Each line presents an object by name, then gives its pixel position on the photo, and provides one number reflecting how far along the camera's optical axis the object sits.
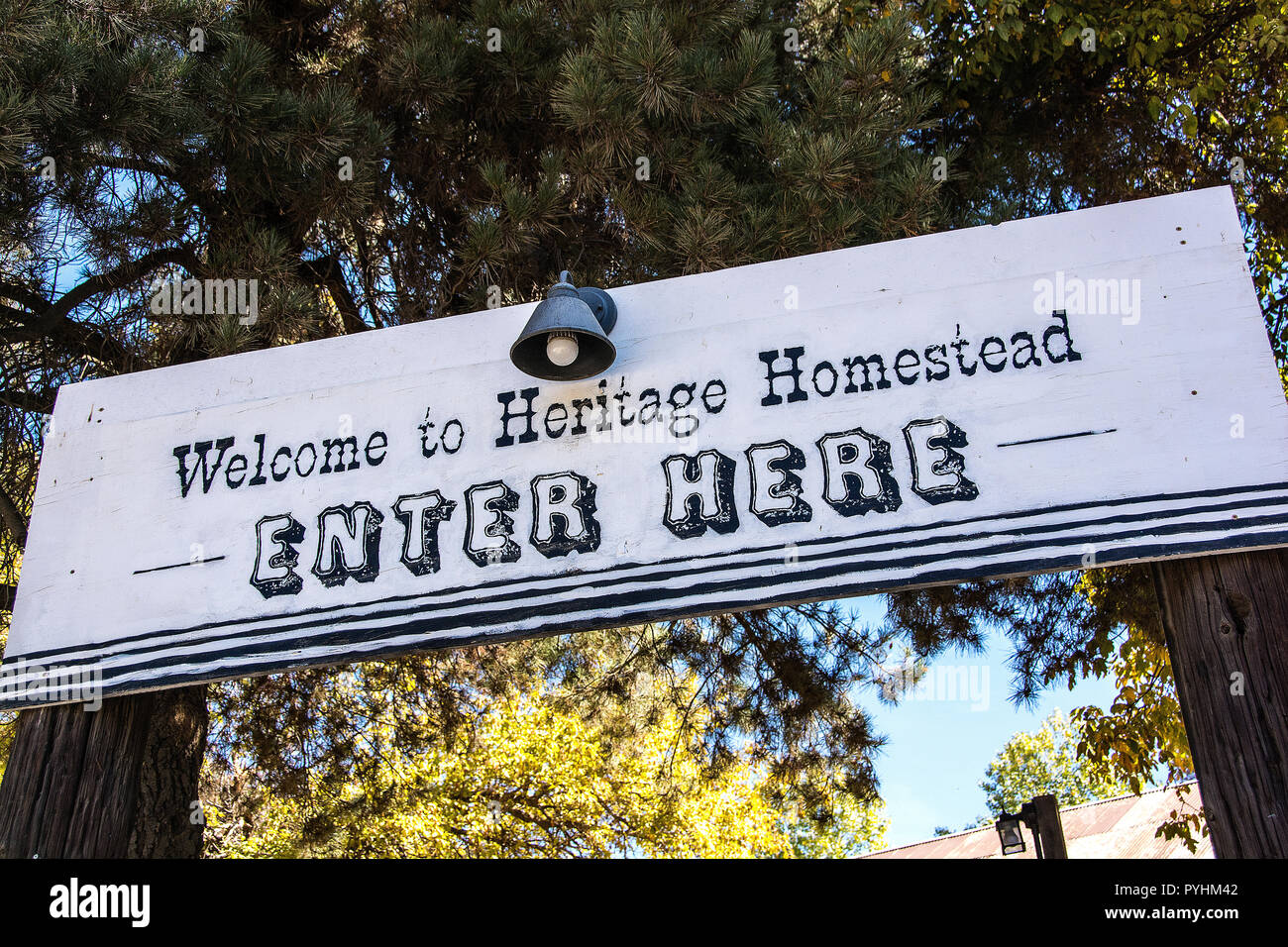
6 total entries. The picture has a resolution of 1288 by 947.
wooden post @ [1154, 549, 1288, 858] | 2.54
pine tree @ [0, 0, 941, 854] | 4.41
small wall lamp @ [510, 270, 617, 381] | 3.14
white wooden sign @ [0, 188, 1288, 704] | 2.85
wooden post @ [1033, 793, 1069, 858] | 8.09
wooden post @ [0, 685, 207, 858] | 3.25
